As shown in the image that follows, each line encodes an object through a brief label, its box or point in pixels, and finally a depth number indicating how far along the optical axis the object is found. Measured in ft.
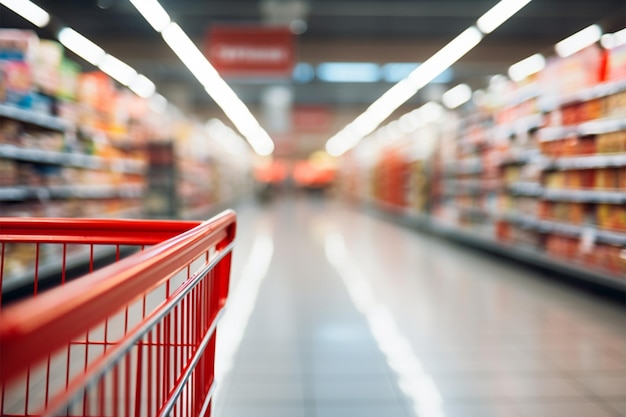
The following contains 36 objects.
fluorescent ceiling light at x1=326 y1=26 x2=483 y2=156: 22.58
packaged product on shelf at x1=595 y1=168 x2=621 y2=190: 15.88
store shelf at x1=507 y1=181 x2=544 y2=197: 20.37
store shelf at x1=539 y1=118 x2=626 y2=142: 15.48
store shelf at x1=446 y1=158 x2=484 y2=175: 27.52
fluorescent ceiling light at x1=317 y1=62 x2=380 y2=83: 49.14
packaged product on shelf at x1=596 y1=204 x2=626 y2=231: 15.46
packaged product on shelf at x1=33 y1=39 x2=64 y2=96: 16.12
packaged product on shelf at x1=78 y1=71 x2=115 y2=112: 20.17
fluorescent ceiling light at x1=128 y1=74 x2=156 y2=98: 26.63
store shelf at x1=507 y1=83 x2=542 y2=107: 20.31
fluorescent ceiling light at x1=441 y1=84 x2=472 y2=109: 28.30
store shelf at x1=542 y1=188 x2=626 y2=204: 15.65
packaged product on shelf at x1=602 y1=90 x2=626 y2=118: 14.99
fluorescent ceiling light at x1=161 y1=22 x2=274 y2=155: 21.61
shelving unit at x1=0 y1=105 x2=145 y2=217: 14.89
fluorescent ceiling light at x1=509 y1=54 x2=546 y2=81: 19.87
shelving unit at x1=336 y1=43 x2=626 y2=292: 15.75
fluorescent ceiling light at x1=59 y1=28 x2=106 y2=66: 17.48
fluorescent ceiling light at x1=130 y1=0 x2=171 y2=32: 17.92
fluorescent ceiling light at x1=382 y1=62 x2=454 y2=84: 48.24
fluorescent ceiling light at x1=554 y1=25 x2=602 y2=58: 15.87
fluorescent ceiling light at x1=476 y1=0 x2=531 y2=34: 18.44
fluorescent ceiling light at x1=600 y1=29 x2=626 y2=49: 14.71
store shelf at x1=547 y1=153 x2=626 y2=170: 15.57
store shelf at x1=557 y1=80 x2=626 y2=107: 15.10
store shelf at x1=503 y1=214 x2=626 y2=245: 15.67
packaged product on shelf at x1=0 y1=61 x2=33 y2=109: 14.34
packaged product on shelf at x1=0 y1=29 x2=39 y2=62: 14.70
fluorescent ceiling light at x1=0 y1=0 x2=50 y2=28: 14.93
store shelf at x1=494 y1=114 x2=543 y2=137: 20.30
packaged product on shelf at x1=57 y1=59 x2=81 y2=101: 17.86
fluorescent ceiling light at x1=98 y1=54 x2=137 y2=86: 21.86
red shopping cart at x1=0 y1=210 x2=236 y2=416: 2.23
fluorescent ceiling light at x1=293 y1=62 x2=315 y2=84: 48.29
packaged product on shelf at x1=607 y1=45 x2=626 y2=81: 14.75
